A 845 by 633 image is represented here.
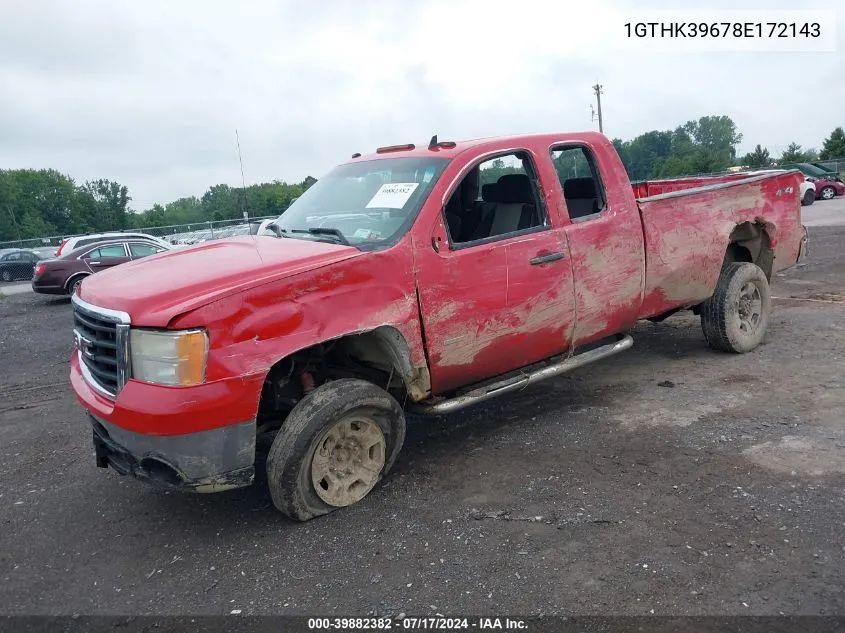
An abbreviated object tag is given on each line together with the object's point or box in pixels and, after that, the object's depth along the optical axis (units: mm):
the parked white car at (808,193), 23000
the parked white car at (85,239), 16219
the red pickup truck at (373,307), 3232
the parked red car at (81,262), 15148
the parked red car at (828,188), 26703
